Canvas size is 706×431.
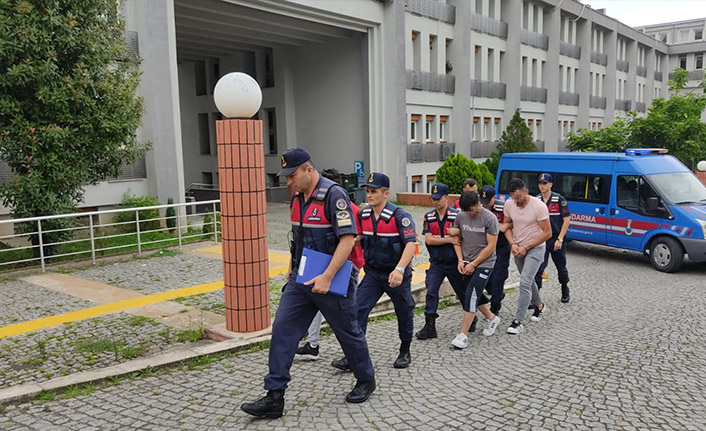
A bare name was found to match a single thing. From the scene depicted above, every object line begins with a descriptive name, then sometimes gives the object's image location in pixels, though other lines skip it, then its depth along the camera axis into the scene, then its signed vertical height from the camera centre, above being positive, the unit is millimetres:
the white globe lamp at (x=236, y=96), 6262 +748
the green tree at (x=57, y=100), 9961 +1256
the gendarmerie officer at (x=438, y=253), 6477 -1017
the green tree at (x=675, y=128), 24094 +1151
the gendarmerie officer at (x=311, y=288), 4422 -943
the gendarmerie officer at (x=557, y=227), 8469 -981
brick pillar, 6355 -594
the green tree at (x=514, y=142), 27594 +834
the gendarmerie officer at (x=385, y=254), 5496 -850
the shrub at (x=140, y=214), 14922 -1143
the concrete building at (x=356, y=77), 16547 +3859
